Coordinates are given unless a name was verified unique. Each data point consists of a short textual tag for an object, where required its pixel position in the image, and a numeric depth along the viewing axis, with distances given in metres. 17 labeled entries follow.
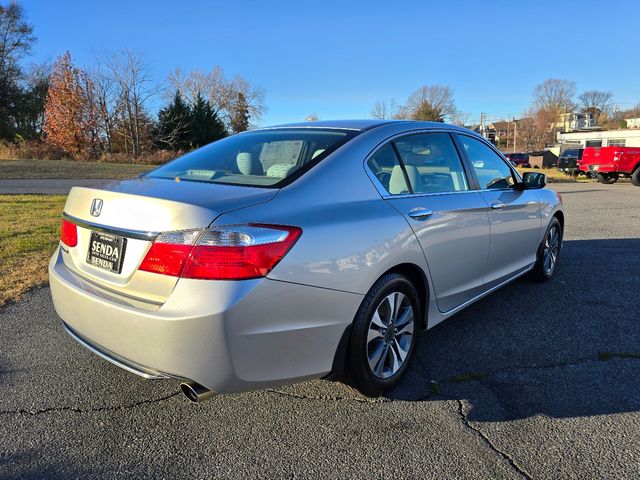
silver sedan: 2.10
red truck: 20.78
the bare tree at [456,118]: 67.71
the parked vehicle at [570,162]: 30.68
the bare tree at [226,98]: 66.25
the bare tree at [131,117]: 41.59
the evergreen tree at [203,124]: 47.69
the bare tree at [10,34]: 41.97
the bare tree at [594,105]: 105.62
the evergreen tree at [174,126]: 44.91
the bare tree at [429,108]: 57.03
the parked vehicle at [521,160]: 42.31
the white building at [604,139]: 57.78
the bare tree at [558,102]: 94.19
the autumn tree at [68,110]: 38.38
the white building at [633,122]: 84.81
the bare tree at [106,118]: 40.38
